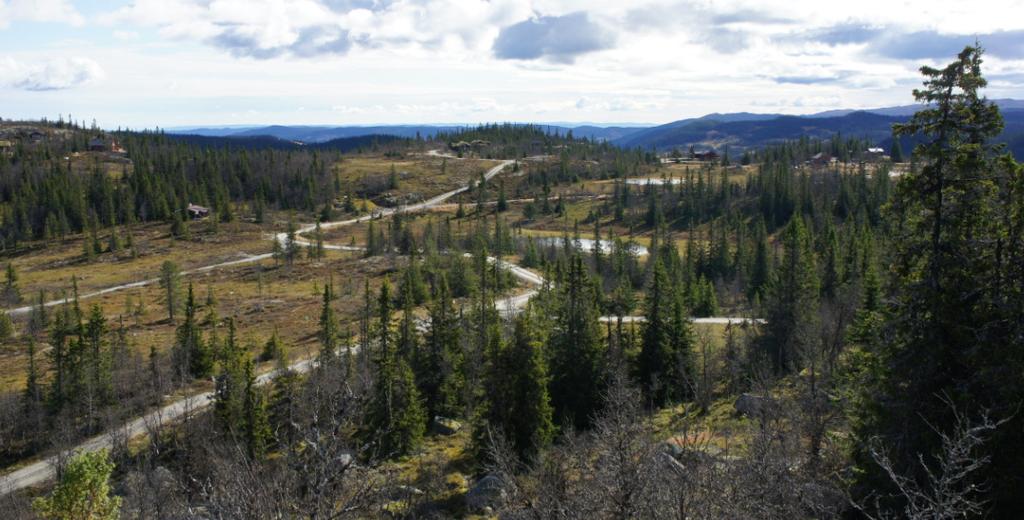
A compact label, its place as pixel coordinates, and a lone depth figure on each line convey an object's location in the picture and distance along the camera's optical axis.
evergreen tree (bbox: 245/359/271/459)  42.50
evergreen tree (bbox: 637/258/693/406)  52.00
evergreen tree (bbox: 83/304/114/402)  53.78
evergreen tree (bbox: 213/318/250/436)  42.66
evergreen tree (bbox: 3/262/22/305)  94.69
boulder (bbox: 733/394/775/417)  39.08
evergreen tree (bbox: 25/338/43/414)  52.52
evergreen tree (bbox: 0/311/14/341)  79.06
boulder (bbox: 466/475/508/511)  33.47
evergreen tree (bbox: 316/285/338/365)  58.87
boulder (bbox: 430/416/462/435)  49.69
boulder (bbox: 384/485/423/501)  33.00
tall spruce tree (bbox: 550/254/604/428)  48.38
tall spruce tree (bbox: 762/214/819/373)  56.81
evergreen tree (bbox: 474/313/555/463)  40.41
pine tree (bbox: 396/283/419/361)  52.03
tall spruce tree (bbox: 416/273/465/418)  51.50
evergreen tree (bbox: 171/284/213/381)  60.72
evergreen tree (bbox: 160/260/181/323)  85.12
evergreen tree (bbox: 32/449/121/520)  26.42
